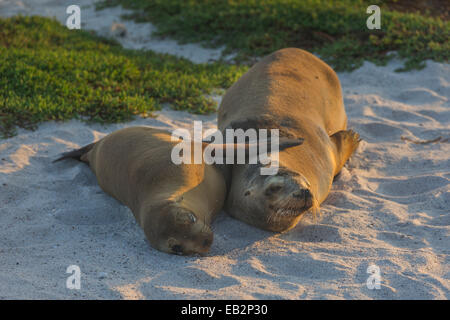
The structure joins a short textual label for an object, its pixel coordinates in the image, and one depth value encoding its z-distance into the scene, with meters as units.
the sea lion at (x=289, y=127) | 3.70
